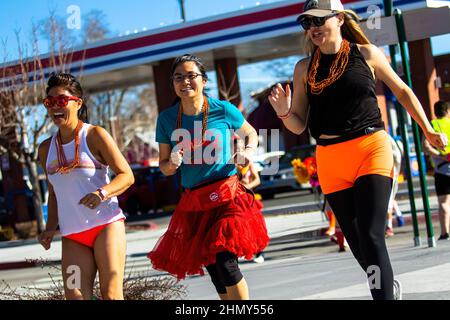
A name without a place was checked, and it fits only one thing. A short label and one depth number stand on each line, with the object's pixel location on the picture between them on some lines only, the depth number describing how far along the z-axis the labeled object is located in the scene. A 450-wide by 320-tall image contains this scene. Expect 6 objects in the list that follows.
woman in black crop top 5.09
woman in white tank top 5.27
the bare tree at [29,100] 23.47
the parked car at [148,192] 31.70
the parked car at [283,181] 28.95
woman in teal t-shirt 5.76
